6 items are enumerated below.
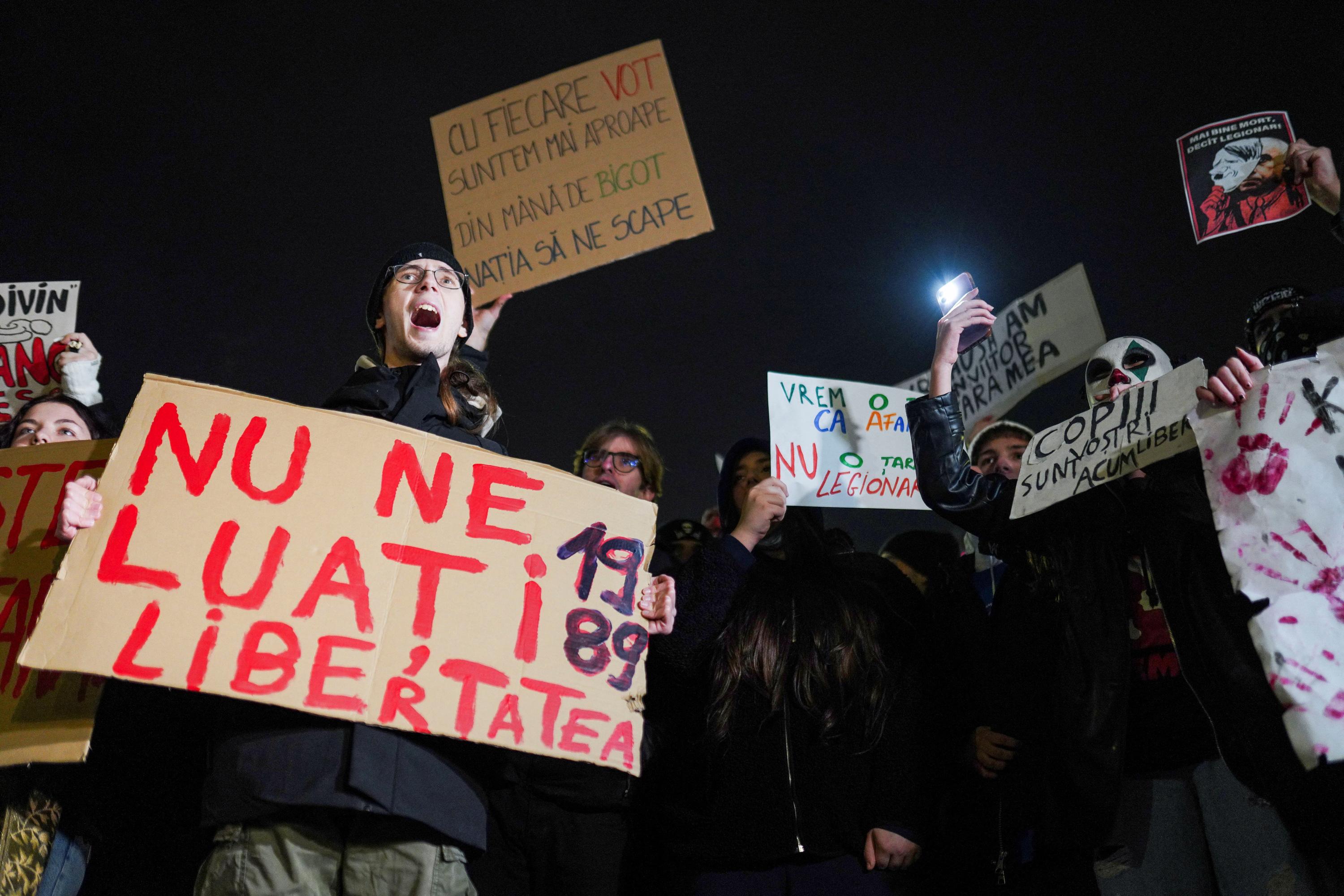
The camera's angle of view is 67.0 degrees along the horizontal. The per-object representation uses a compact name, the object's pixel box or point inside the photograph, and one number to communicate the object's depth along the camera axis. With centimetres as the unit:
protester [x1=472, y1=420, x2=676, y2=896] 274
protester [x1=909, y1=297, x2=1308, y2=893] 222
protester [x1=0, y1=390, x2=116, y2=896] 250
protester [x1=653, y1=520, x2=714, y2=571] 404
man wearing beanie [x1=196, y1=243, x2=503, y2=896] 196
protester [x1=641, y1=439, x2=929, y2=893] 262
